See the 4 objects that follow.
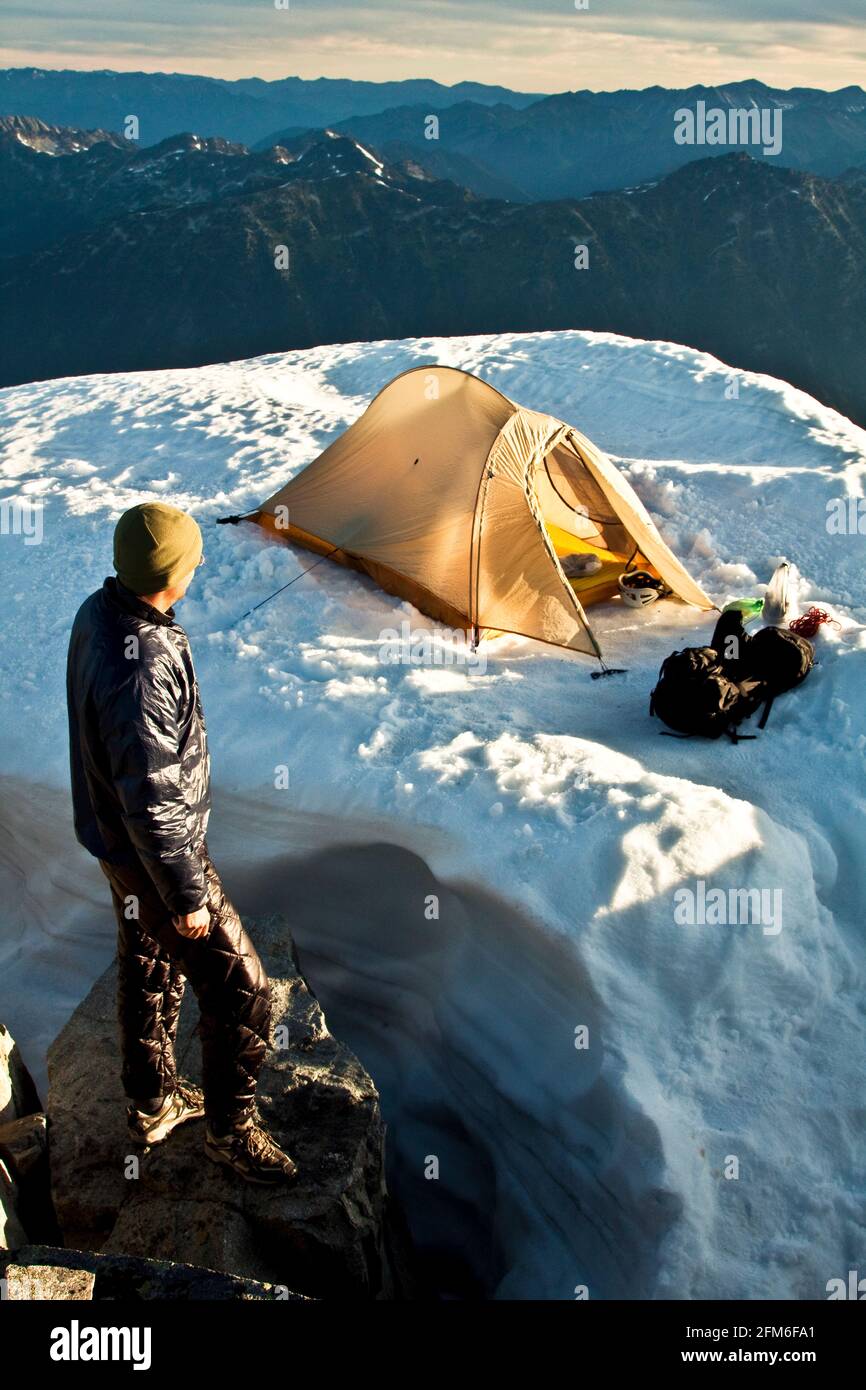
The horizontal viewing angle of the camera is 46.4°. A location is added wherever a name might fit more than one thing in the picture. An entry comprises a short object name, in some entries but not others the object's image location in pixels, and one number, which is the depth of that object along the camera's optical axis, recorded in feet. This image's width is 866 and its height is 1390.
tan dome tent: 22.53
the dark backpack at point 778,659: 19.03
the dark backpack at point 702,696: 17.97
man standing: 9.28
